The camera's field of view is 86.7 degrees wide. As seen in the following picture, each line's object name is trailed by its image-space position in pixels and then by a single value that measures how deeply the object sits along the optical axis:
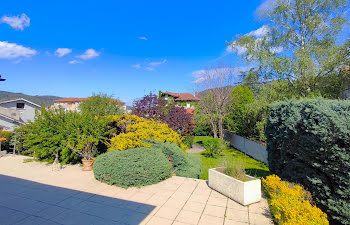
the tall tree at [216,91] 17.53
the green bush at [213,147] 12.44
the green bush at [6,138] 11.72
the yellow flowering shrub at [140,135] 6.88
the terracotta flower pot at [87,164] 7.10
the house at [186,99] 40.03
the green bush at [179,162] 6.68
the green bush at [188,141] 15.19
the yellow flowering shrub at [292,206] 2.98
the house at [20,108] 27.89
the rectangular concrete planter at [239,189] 4.14
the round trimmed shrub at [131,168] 5.36
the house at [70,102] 64.88
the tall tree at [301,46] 9.25
